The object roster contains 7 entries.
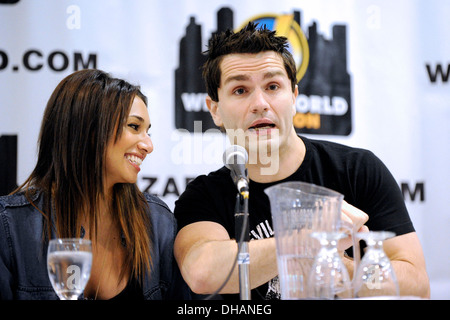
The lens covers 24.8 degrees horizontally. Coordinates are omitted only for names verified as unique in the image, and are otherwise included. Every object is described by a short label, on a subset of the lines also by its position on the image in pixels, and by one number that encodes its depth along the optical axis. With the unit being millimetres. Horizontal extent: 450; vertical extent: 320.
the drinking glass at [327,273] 1398
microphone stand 1450
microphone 1503
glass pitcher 1430
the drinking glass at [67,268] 1437
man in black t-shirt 1780
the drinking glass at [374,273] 1401
